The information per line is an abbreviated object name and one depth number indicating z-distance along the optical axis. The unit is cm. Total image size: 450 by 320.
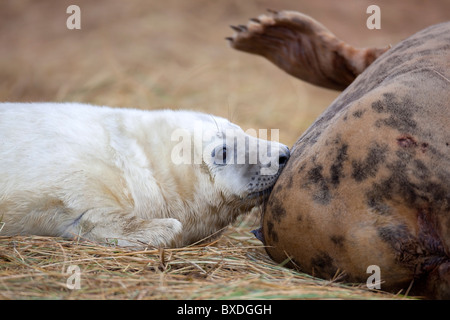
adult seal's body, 233
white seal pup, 250
